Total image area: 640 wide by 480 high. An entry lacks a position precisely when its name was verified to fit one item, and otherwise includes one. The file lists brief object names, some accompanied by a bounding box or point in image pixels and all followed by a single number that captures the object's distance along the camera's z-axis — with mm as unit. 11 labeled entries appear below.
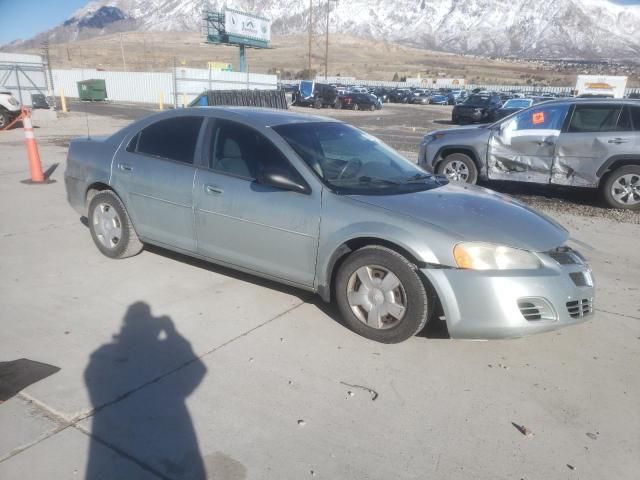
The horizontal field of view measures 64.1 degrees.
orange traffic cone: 8000
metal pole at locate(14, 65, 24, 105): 21758
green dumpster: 36844
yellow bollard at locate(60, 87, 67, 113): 26006
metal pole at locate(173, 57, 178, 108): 27678
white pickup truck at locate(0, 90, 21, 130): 16562
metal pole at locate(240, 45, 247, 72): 44562
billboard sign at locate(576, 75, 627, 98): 35334
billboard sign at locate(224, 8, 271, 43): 42250
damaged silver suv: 7469
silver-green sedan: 3215
